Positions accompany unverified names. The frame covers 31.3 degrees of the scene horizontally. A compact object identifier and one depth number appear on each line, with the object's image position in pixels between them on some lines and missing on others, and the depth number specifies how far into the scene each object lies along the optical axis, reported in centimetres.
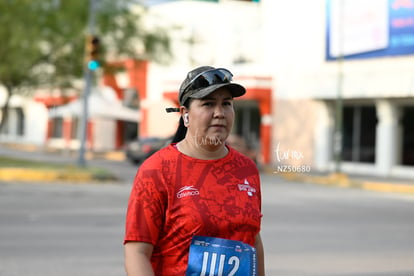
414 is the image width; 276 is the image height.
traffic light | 1969
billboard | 2691
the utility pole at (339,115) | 2470
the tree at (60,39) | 2334
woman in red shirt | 300
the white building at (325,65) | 2777
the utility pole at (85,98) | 2150
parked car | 3134
